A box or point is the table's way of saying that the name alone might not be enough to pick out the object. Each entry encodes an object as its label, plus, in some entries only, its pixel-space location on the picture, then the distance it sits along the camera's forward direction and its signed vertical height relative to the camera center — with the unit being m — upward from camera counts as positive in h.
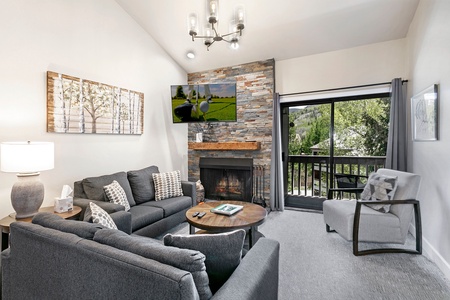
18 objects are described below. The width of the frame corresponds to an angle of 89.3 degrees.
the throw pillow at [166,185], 3.42 -0.59
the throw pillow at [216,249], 1.14 -0.52
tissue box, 2.28 -0.58
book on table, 2.54 -0.72
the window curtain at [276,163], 4.11 -0.29
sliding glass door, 3.80 +0.08
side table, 2.01 -0.66
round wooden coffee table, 2.20 -0.75
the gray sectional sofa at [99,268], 0.86 -0.55
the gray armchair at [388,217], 2.49 -0.79
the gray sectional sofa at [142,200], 2.62 -0.71
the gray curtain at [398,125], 3.28 +0.31
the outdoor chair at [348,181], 3.65 -0.57
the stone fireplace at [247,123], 4.28 +0.48
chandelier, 2.34 +1.40
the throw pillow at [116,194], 2.67 -0.56
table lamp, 1.99 -0.18
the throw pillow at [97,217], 1.62 -0.51
